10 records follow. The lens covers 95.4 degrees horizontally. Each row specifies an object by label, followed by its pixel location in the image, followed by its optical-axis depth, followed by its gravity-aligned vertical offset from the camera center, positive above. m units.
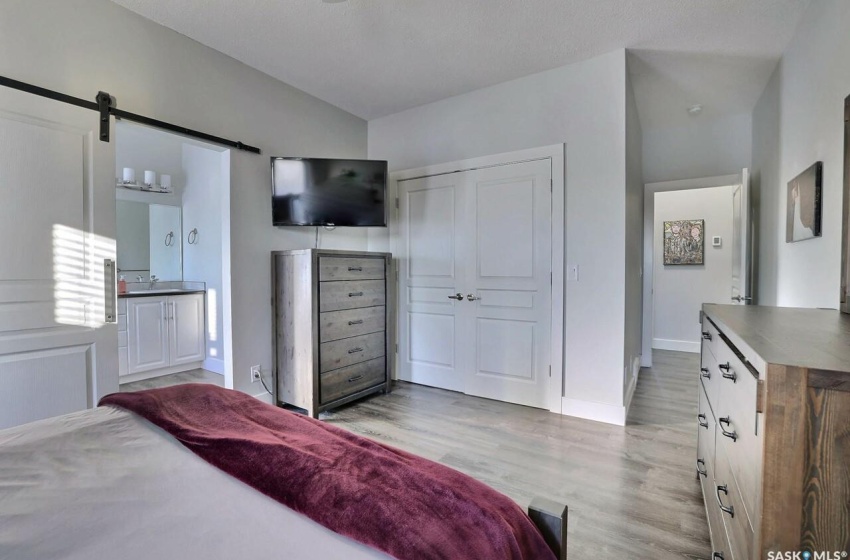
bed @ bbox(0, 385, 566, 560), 0.67 -0.48
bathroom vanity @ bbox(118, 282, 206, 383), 3.68 -0.60
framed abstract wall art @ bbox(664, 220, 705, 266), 5.20 +0.41
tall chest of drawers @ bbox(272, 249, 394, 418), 2.89 -0.44
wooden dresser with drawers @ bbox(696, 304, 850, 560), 0.69 -0.33
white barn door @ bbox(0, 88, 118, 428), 1.83 +0.07
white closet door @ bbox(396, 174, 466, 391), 3.55 -0.09
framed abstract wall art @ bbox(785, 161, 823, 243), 1.89 +0.36
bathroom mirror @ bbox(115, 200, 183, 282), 4.26 +0.35
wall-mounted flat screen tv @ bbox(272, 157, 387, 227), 3.11 +0.66
